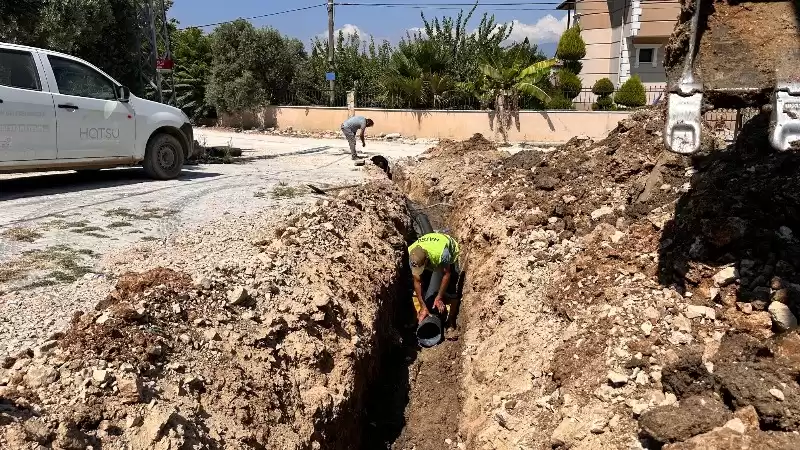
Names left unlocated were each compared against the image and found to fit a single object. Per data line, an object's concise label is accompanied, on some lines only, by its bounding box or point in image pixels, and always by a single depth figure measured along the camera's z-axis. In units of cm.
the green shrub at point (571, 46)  2327
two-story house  2175
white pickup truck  729
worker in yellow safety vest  661
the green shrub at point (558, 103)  2069
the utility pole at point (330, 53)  2544
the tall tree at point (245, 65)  2572
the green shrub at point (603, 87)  2119
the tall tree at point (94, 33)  1403
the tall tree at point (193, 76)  2875
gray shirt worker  1433
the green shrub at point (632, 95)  2042
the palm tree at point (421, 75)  2219
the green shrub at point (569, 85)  2155
